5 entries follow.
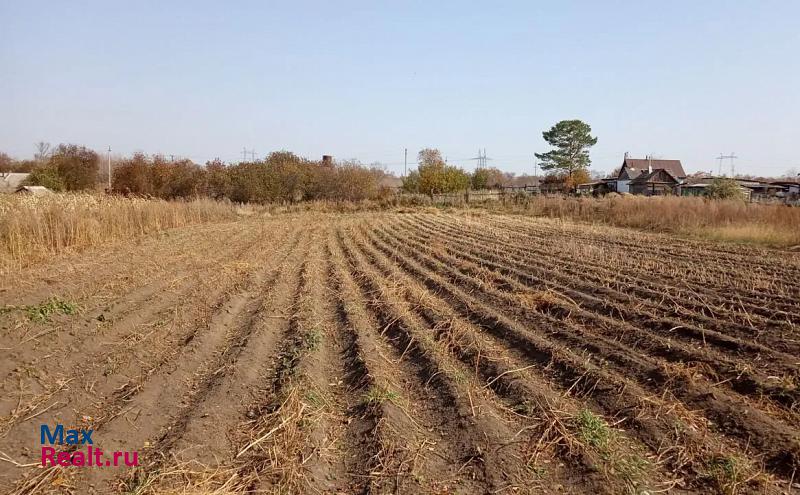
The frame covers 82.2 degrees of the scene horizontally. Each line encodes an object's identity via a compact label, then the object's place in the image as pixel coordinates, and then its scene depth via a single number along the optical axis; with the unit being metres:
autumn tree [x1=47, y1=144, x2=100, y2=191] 31.89
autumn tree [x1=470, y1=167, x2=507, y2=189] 48.18
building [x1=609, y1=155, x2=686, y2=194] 53.00
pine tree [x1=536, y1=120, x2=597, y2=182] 49.75
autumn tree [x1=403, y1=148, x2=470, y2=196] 35.69
